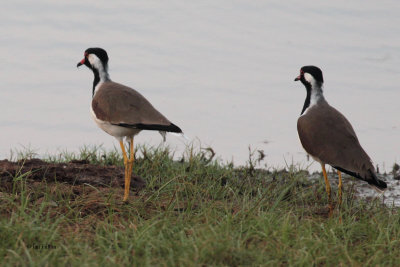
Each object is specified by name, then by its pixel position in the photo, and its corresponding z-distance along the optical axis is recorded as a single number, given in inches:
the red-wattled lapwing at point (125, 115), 518.6
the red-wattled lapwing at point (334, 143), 530.3
